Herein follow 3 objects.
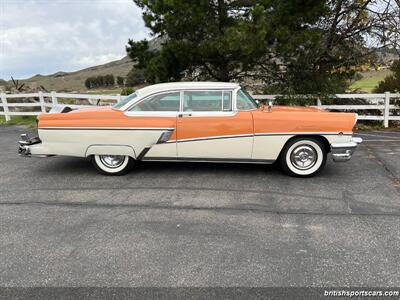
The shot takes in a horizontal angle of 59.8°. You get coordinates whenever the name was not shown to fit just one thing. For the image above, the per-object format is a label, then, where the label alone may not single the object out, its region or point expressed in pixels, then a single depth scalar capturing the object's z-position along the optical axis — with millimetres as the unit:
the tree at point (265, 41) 8672
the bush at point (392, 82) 11077
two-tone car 5461
